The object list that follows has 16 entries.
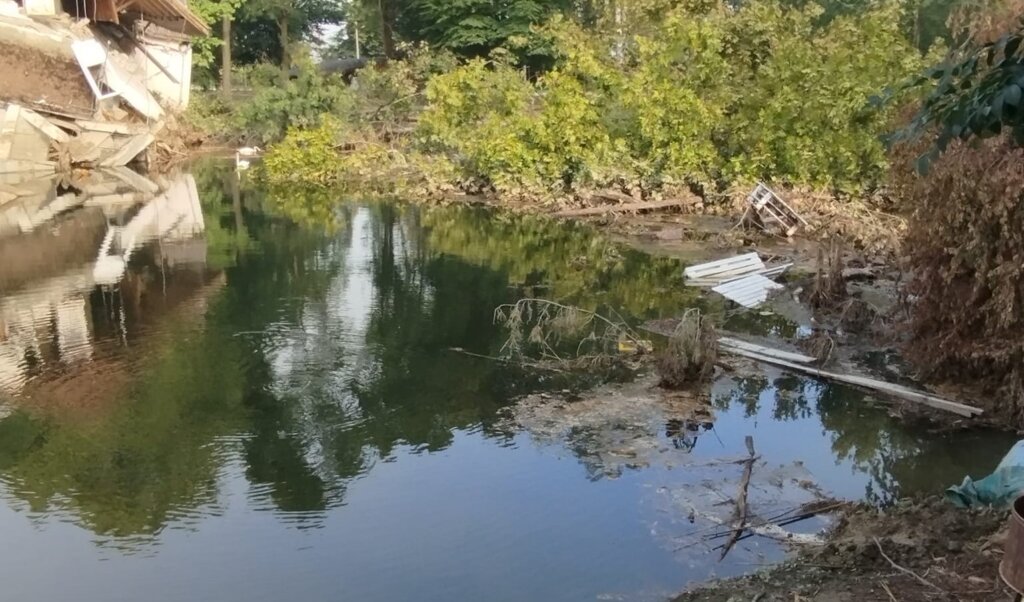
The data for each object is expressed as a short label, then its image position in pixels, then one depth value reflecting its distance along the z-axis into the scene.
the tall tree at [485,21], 38.00
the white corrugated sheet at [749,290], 12.66
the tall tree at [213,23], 41.31
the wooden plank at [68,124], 28.20
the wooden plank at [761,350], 10.07
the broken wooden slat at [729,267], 14.07
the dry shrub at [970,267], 7.76
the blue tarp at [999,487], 5.88
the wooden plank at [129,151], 29.73
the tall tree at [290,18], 45.31
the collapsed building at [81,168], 12.51
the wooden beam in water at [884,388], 8.45
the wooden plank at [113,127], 28.64
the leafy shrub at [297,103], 31.41
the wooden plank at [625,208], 20.05
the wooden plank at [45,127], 26.02
